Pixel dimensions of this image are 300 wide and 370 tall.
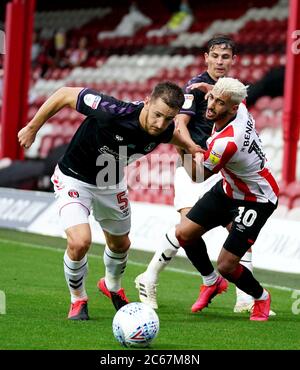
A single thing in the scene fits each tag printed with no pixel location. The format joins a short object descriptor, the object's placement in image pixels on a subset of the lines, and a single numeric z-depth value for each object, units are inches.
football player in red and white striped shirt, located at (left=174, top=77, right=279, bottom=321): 653.3
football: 564.7
